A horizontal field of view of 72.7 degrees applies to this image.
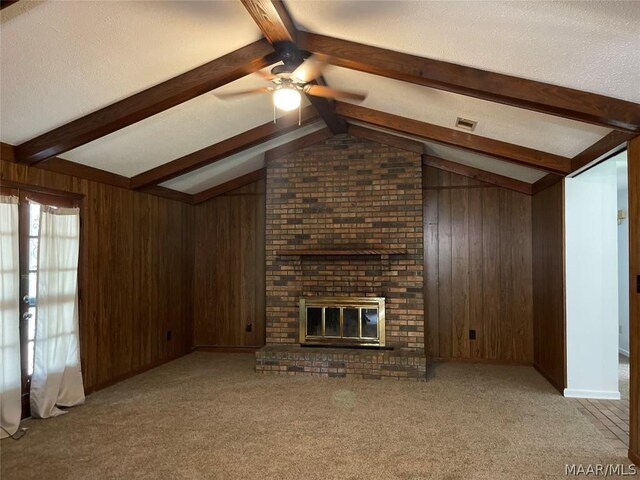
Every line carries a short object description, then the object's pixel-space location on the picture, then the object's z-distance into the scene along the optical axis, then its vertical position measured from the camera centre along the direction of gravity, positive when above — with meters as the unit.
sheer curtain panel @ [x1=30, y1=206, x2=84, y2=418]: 3.68 -0.62
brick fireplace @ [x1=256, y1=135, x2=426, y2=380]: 5.23 +0.05
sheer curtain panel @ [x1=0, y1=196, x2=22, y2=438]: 3.32 -0.56
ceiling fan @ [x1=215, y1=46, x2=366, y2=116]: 3.02 +1.14
